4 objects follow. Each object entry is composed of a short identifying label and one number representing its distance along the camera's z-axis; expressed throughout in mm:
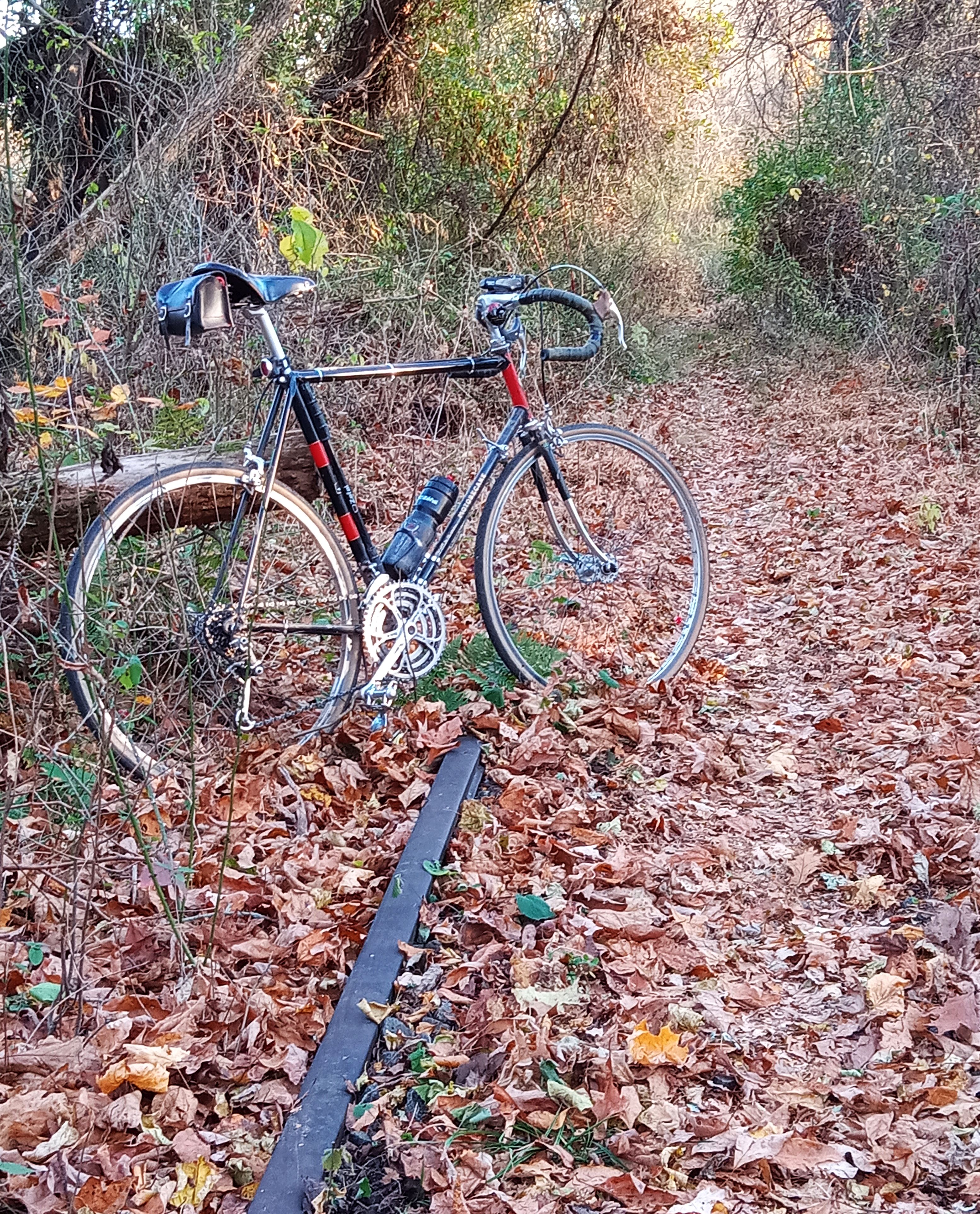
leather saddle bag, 2863
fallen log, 3139
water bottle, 3457
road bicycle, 2918
